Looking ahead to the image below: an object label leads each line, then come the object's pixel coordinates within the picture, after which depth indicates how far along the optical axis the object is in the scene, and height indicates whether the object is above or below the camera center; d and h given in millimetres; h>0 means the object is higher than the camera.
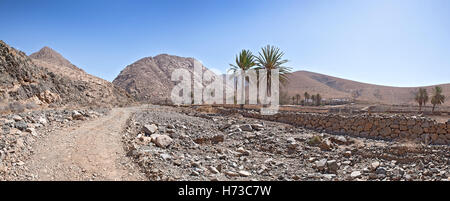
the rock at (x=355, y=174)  6252 -1907
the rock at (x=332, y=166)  6820 -1850
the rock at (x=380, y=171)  6325 -1832
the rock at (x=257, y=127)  12490 -1362
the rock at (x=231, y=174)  6012 -1827
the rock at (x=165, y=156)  6412 -1503
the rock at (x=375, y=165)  6689 -1788
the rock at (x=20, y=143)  6179 -1120
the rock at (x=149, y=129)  9141 -1102
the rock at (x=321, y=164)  7027 -1853
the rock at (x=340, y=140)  9750 -1577
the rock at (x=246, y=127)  11958 -1308
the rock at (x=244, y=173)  6090 -1844
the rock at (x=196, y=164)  6264 -1670
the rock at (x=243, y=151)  8391 -1766
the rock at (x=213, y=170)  5980 -1738
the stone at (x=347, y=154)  8062 -1759
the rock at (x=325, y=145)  8992 -1653
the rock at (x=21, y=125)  7401 -790
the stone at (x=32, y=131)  7245 -944
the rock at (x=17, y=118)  8148 -618
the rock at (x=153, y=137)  8109 -1258
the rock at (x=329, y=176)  6298 -1985
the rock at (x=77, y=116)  10410 -687
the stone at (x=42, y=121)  8403 -739
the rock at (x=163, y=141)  7866 -1351
